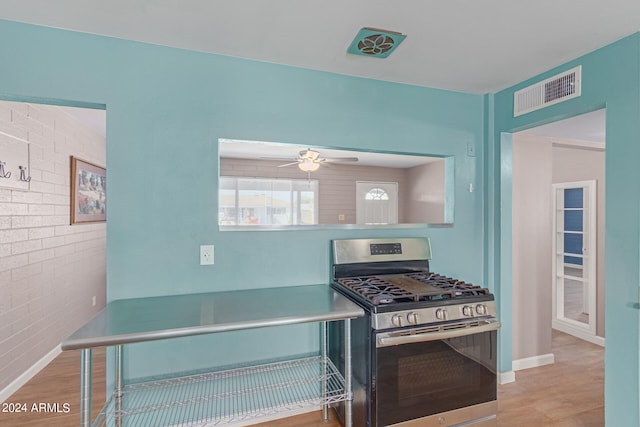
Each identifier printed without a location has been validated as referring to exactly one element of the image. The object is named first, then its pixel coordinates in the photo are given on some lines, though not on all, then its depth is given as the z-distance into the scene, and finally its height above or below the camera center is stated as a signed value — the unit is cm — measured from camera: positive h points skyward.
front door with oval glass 529 +23
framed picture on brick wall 321 +23
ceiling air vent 166 +94
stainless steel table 127 -49
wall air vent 191 +79
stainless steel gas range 159 -74
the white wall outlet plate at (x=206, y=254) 188 -24
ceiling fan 324 +57
